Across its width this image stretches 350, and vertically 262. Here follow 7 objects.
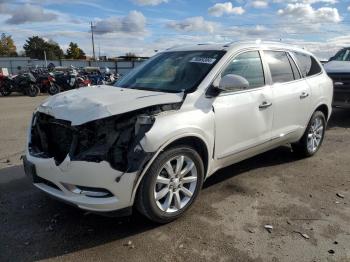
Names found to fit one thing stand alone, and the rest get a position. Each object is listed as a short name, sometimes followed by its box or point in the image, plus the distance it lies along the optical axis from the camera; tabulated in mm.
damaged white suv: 3477
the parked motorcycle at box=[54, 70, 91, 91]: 19516
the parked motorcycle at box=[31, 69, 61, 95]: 18766
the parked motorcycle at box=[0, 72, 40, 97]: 17812
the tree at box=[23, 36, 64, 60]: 95625
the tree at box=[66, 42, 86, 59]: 92312
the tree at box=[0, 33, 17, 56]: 92125
